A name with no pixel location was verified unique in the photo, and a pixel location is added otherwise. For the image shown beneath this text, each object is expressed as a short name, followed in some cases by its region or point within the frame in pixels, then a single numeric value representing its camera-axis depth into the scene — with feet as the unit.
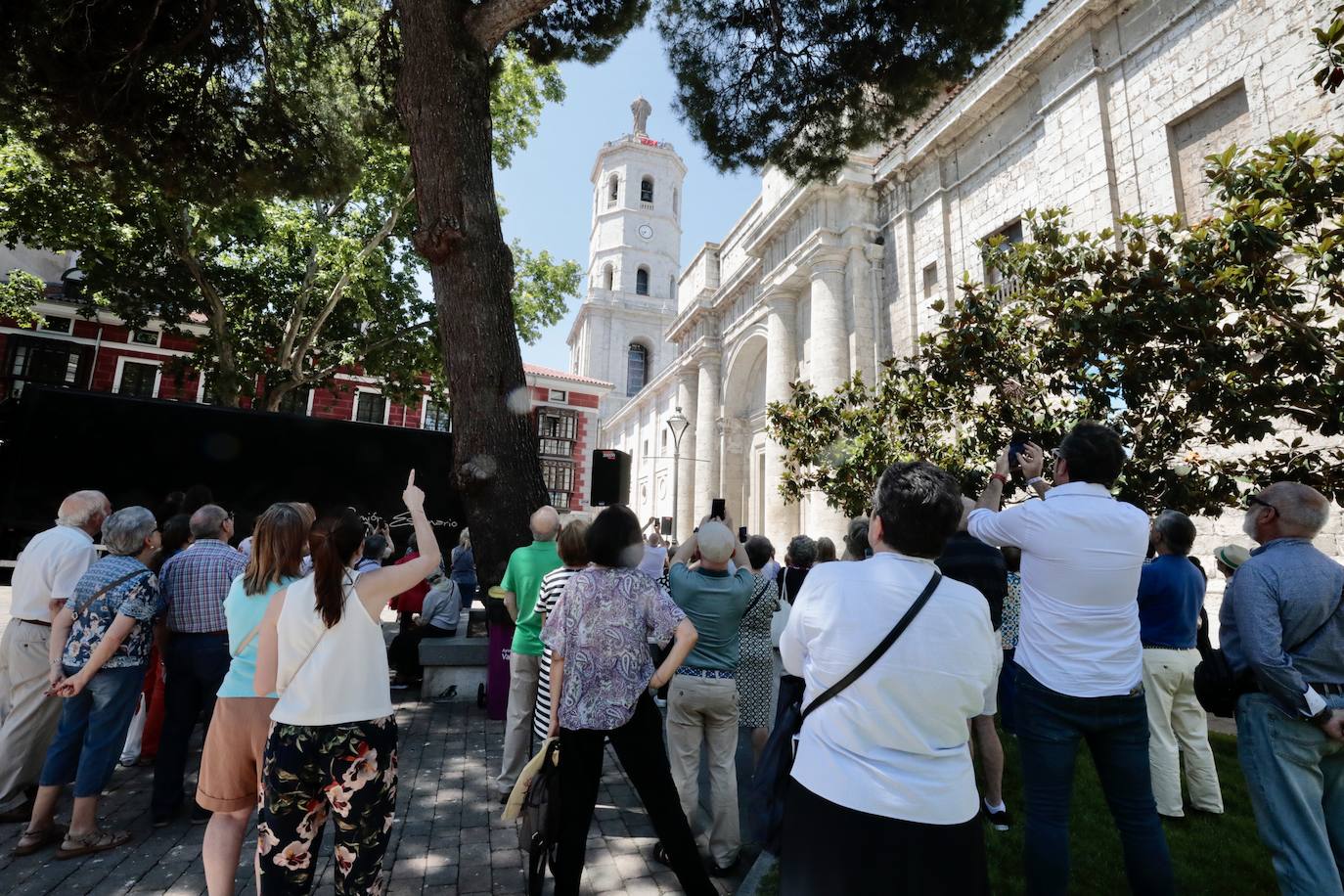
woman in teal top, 8.79
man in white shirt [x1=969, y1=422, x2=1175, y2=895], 8.04
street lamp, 70.35
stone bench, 21.38
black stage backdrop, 32.01
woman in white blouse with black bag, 5.35
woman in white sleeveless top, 7.74
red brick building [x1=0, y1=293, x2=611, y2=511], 82.64
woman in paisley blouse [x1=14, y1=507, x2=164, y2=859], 11.17
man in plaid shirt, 12.49
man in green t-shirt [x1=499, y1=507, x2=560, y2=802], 14.32
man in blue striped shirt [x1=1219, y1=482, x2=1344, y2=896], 7.98
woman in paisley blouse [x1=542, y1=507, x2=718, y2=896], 9.28
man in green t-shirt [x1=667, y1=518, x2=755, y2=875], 11.40
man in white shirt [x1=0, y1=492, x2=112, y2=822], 12.35
